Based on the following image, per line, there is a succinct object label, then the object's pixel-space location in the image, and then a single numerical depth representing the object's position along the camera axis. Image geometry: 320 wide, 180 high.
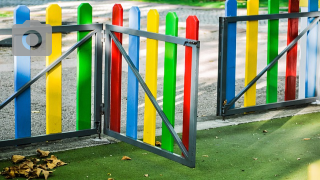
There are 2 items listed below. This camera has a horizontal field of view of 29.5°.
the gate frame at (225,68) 7.02
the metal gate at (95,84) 5.82
